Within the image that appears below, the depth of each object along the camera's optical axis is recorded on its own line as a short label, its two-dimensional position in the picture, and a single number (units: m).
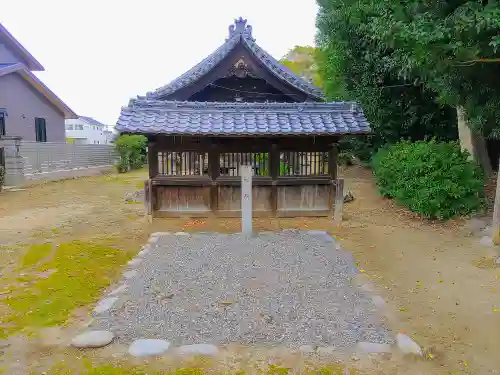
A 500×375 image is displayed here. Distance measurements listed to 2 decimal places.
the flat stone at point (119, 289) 4.95
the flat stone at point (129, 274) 5.56
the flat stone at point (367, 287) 5.13
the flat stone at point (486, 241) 7.18
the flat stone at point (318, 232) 8.09
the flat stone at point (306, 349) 3.56
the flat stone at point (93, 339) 3.64
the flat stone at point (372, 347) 3.60
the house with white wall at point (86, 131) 55.62
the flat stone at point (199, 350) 3.53
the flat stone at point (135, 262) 6.17
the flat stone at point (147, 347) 3.52
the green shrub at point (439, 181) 8.90
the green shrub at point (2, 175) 14.81
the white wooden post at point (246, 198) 7.82
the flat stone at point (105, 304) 4.41
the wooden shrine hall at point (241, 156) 8.63
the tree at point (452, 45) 5.47
